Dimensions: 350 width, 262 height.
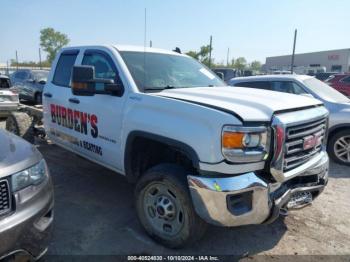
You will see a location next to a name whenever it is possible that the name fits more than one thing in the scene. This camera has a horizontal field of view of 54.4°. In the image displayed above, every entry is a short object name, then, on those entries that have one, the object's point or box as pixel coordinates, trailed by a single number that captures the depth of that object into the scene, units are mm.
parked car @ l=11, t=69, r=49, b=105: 14180
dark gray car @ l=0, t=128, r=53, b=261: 2247
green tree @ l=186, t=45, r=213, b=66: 42750
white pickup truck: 2752
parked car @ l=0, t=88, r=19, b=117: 8438
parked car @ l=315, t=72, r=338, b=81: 26594
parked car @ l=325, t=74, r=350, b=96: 14820
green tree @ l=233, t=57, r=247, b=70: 64238
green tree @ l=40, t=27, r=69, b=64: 61578
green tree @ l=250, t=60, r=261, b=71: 83512
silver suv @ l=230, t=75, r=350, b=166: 6230
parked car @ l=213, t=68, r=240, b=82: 21117
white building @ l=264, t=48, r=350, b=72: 51053
